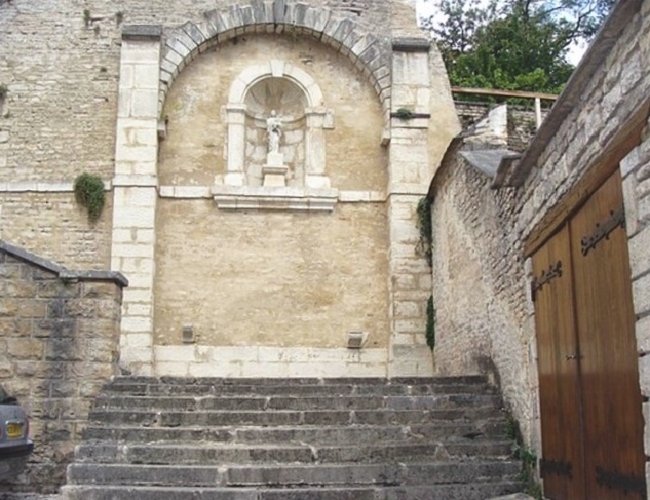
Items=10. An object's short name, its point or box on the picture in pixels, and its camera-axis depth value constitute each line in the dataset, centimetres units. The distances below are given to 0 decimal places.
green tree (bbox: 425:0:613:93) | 1798
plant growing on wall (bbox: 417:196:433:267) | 1148
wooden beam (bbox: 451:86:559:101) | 1398
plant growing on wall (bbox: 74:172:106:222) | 1140
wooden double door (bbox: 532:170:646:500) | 421
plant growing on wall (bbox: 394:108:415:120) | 1195
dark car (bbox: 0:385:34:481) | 584
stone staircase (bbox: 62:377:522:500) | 629
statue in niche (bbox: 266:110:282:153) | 1212
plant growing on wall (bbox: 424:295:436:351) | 1118
